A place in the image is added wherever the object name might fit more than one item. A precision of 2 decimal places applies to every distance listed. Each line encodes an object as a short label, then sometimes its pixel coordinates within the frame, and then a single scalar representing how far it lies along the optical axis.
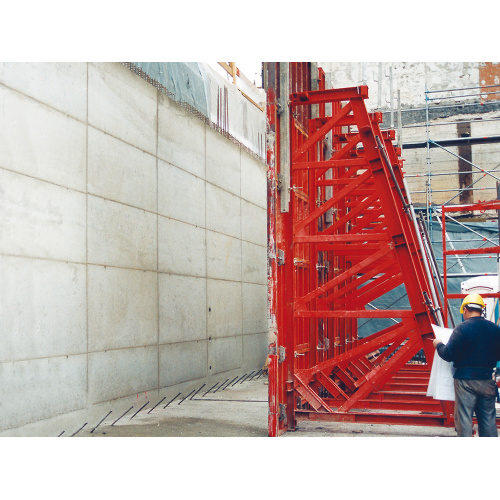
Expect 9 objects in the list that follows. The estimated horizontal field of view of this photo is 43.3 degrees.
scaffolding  17.12
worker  6.37
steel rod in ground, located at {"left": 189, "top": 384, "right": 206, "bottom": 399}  11.29
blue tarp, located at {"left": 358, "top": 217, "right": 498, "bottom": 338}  16.27
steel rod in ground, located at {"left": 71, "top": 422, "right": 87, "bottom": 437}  7.91
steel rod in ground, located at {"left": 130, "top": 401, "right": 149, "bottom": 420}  9.20
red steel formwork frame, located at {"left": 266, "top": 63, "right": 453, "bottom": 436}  7.71
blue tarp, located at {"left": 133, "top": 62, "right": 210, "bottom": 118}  10.32
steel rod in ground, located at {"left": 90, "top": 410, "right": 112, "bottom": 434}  8.06
